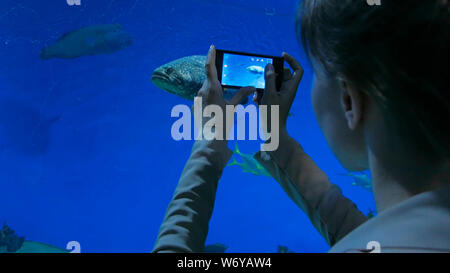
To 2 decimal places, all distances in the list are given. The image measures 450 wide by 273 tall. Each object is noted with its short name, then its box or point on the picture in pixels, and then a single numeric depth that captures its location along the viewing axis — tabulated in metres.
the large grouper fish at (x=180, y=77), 1.79
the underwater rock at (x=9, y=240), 1.87
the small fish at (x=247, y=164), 2.80
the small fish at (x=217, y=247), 2.47
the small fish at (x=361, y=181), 4.03
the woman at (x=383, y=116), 0.44
